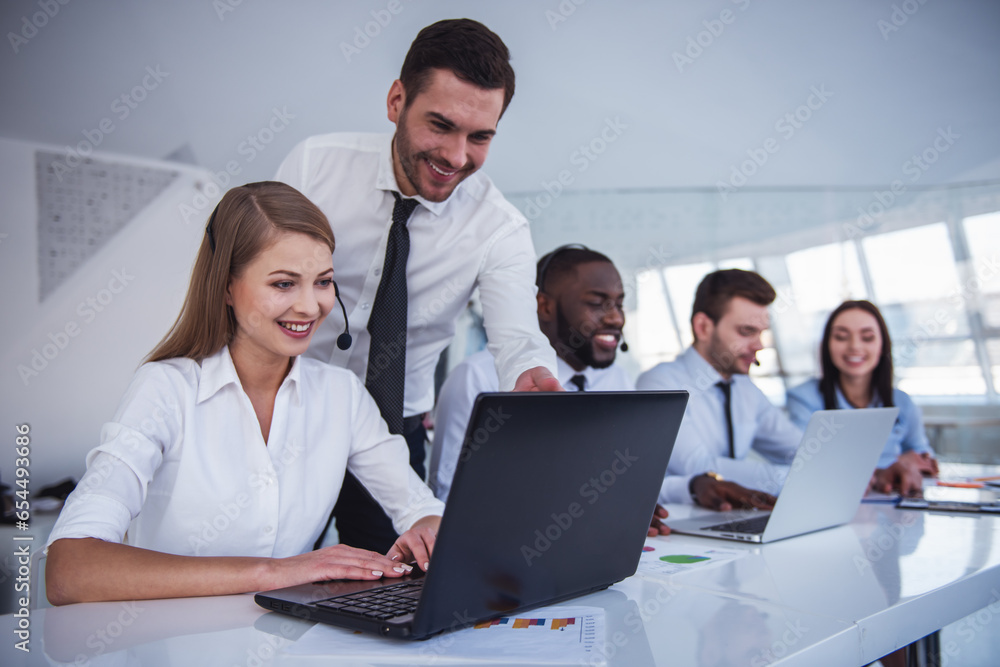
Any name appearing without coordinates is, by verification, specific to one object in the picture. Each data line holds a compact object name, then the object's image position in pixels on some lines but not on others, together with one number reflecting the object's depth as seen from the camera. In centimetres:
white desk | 81
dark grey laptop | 80
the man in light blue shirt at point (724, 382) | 264
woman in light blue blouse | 311
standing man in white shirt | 164
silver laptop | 146
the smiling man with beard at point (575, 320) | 252
